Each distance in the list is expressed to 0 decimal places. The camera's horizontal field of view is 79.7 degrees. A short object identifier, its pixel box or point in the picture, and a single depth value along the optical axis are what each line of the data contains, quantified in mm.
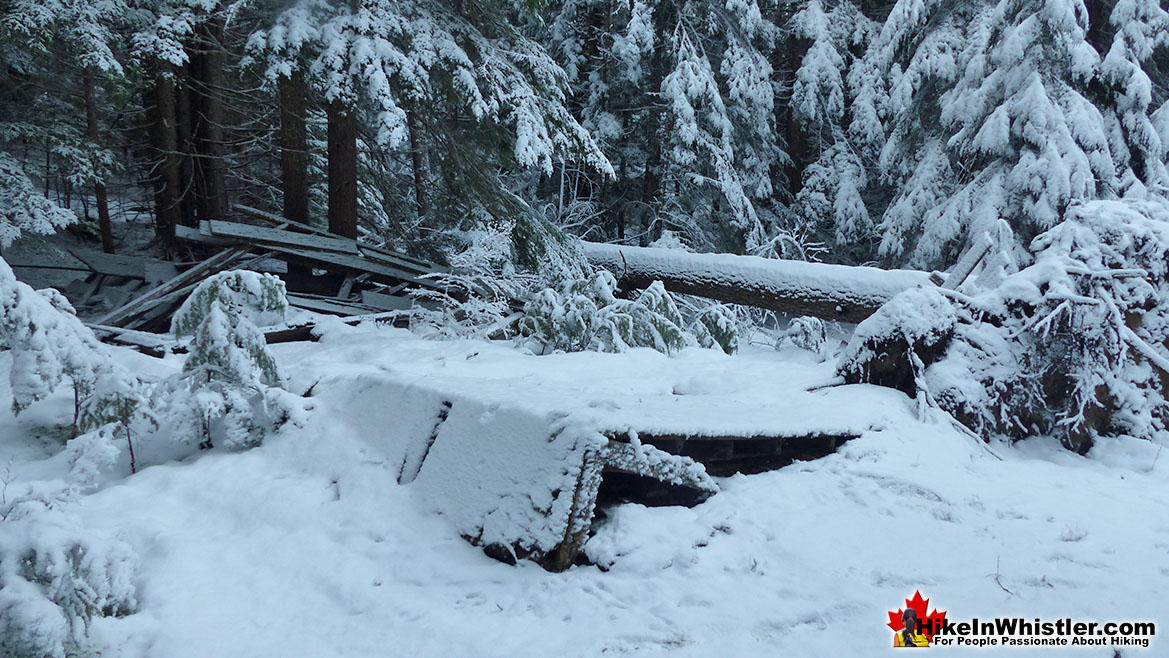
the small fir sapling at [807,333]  8414
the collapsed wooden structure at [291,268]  7805
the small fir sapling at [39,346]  3277
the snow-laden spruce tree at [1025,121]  11000
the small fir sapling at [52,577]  1867
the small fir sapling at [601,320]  6348
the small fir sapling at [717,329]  7750
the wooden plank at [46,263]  9727
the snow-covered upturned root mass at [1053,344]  4379
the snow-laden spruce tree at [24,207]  7961
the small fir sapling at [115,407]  3441
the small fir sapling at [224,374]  3764
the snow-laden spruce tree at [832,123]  16016
